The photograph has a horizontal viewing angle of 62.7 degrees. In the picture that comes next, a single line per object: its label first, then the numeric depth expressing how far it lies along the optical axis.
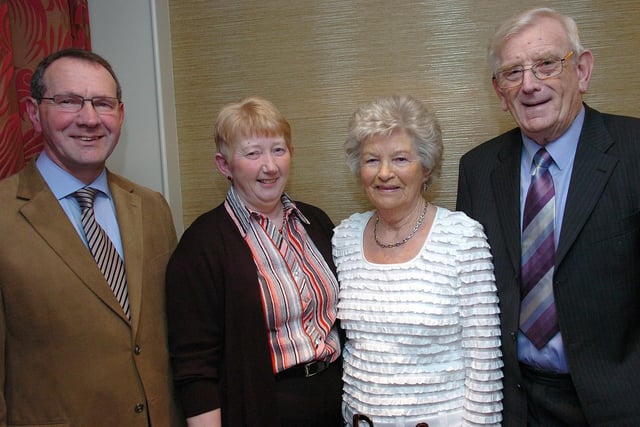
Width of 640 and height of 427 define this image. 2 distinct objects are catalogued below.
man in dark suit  1.50
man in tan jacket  1.47
